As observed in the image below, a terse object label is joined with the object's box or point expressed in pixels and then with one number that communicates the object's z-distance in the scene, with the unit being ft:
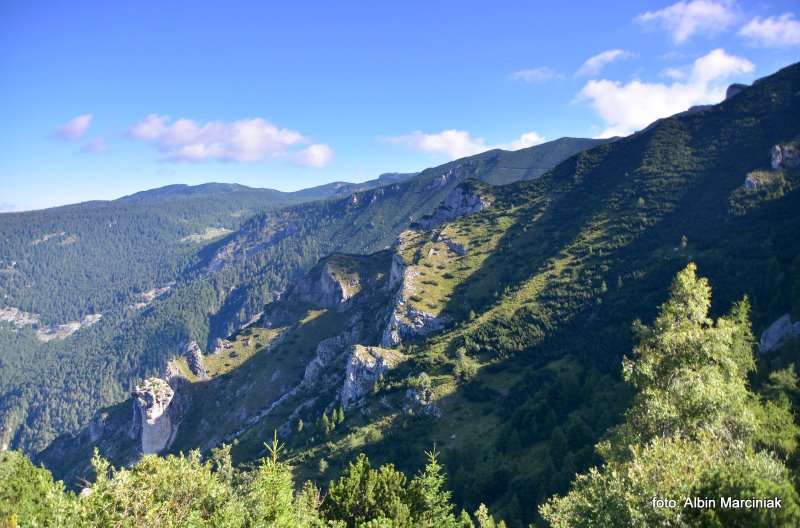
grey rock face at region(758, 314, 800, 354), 184.03
